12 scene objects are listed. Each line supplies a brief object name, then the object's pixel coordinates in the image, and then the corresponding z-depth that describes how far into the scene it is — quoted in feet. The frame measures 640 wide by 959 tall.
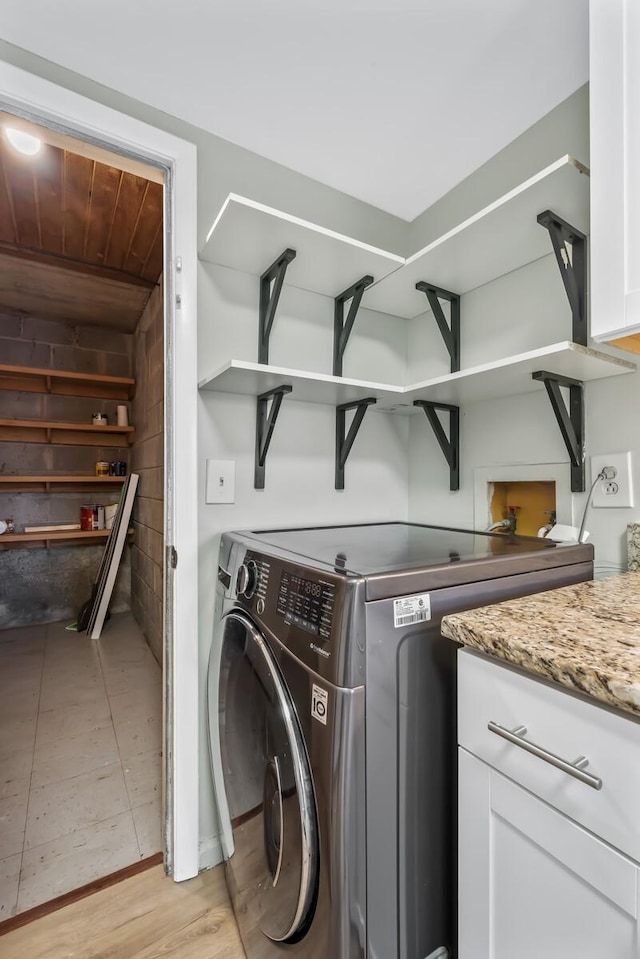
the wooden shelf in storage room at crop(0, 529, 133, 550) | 10.90
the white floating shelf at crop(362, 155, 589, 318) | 3.40
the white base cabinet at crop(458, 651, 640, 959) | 1.73
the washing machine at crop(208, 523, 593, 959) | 2.33
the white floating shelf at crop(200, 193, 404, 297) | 3.77
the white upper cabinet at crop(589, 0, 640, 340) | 2.69
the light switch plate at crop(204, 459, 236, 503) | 4.45
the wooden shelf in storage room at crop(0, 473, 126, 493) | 10.95
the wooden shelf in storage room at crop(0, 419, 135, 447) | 11.12
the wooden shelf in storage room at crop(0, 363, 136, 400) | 11.06
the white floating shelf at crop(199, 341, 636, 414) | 3.36
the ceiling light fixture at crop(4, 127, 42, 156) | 5.34
